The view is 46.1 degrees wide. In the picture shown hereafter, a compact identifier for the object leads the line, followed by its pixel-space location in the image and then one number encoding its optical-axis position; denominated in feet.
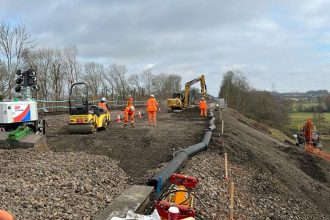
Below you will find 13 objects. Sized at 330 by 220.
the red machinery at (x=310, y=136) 95.29
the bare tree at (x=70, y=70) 180.04
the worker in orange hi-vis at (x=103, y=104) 64.32
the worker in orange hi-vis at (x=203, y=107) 99.89
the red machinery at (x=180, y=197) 18.17
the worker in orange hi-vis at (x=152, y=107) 66.33
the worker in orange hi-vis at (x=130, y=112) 65.00
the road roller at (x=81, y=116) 52.60
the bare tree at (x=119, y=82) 223.71
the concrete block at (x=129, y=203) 19.33
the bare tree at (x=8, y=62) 119.03
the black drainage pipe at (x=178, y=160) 25.30
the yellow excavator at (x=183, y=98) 114.52
